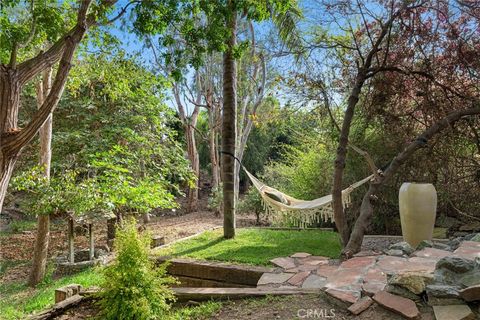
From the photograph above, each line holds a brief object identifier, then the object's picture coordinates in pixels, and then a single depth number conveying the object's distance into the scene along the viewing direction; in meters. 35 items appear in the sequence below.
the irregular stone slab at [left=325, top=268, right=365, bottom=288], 2.50
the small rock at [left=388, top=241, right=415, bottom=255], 3.09
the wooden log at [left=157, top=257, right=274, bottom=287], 3.34
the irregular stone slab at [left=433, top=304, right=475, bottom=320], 1.86
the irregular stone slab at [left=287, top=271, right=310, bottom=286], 2.85
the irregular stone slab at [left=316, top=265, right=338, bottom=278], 2.90
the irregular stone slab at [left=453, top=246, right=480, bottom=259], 2.64
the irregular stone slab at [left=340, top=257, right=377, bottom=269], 2.89
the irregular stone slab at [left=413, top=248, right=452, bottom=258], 2.83
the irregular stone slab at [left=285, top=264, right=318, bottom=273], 3.18
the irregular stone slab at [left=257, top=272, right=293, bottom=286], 2.96
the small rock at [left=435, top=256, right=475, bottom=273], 2.13
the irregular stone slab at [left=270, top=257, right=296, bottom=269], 3.36
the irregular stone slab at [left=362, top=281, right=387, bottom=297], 2.24
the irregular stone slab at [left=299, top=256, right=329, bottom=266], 3.40
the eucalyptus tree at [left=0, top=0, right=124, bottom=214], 2.62
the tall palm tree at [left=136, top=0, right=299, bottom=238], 3.05
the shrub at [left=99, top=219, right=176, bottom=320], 2.33
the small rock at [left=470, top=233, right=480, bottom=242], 3.30
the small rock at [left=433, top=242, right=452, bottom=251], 3.10
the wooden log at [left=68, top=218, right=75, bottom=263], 4.56
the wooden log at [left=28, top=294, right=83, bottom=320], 2.75
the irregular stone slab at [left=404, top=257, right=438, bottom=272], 2.48
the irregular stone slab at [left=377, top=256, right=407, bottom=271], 2.64
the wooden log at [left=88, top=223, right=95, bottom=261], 4.73
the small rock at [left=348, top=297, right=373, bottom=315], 2.12
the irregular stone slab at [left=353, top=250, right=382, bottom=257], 3.30
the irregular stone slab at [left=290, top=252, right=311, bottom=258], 3.74
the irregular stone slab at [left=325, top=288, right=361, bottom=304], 2.22
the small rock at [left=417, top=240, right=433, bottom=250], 3.17
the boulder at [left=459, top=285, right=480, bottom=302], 1.90
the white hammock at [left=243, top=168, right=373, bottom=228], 4.55
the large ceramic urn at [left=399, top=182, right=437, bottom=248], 3.50
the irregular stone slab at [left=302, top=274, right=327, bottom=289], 2.68
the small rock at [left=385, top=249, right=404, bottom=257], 3.01
